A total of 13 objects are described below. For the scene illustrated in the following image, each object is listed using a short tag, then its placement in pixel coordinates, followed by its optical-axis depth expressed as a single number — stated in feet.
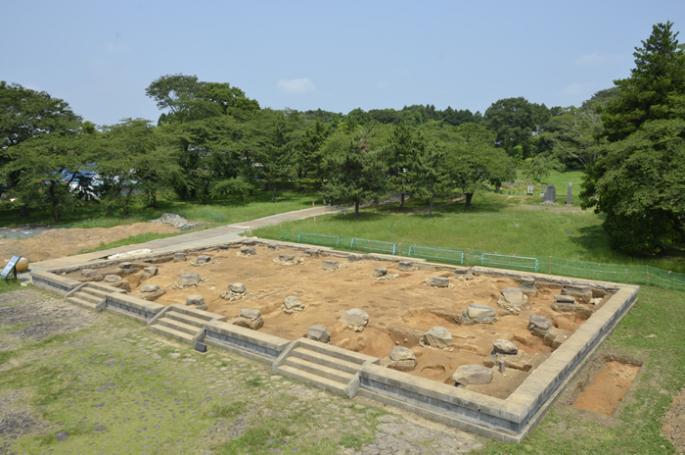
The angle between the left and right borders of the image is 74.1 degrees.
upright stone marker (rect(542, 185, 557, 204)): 135.23
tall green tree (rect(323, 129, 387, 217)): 113.97
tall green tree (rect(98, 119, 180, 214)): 125.49
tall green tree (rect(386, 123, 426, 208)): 122.31
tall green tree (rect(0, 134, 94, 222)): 113.19
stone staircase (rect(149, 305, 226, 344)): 42.19
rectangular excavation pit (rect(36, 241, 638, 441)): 28.68
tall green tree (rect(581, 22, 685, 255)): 65.51
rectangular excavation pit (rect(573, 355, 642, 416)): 31.01
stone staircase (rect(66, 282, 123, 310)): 51.70
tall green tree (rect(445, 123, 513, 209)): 124.16
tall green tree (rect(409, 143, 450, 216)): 119.96
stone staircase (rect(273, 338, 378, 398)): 32.20
